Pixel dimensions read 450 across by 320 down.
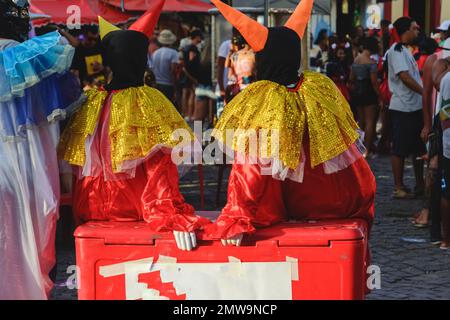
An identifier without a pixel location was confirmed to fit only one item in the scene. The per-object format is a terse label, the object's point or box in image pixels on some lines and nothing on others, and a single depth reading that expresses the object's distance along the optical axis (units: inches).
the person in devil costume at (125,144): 169.0
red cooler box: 154.6
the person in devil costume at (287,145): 161.2
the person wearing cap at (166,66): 560.4
